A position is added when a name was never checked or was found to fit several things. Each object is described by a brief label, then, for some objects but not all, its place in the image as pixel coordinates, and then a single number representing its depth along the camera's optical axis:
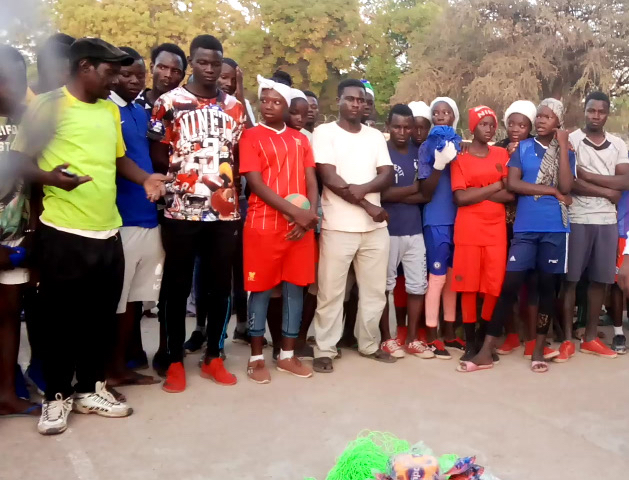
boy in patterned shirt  3.86
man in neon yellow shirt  3.29
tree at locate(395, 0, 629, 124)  25.84
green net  2.70
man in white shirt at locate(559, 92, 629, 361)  4.83
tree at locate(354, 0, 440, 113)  33.97
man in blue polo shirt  3.87
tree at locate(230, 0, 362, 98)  31.05
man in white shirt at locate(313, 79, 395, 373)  4.36
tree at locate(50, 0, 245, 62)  18.11
